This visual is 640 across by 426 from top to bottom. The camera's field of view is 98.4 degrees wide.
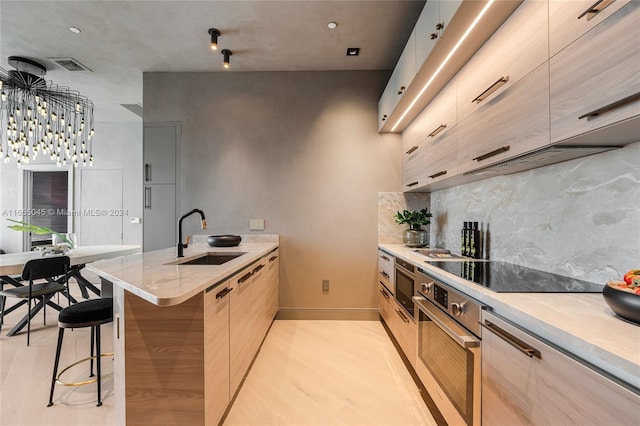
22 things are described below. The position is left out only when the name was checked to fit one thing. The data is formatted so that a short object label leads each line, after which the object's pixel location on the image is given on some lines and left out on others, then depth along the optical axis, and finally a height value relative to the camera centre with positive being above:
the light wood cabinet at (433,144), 1.98 +0.60
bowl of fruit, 0.73 -0.22
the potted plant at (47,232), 3.08 -0.26
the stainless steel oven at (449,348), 1.16 -0.67
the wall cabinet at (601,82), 0.82 +0.45
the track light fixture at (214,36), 2.53 +1.62
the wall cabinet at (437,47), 1.38 +1.01
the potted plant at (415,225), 2.96 -0.12
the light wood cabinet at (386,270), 2.58 -0.58
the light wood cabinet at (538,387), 0.63 -0.48
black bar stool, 1.71 -0.67
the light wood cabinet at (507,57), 1.17 +0.79
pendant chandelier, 3.04 +1.37
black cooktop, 1.13 -0.31
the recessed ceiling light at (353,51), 2.84 +1.70
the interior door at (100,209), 4.97 +0.02
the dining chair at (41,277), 2.61 -0.66
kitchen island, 1.23 -0.63
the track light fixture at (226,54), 2.81 +1.63
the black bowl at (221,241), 2.77 -0.29
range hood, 1.17 +0.28
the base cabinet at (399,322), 1.94 -0.91
